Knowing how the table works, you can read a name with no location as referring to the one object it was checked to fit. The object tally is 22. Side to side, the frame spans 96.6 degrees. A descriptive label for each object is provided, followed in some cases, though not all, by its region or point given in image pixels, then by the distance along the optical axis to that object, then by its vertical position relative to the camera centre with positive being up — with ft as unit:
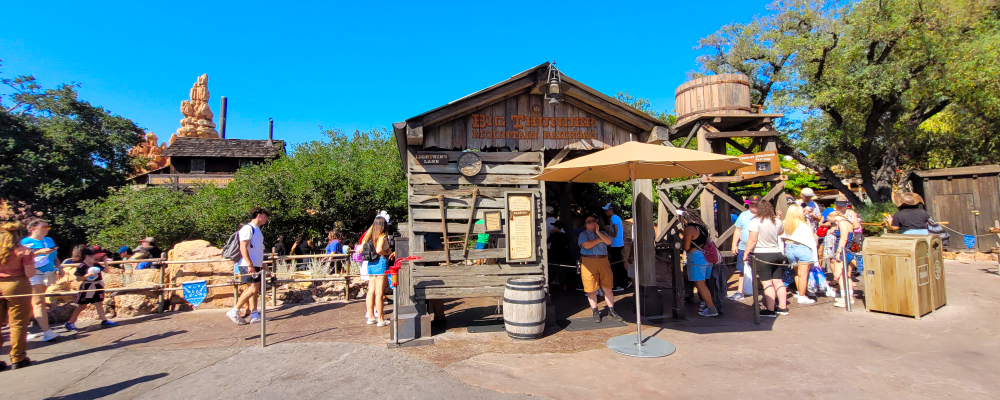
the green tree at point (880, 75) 50.19 +16.03
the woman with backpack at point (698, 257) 21.88 -1.92
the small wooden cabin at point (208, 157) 107.86 +18.18
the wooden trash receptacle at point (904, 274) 20.45 -2.93
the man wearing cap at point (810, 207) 28.61 +0.51
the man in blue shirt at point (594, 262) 20.93 -1.96
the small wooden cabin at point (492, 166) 20.86 +2.79
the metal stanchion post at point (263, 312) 18.22 -3.37
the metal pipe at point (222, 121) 182.70 +45.32
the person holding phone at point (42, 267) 20.33 -1.50
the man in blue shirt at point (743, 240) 23.25 -1.29
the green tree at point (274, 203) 47.75 +3.09
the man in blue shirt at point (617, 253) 29.45 -2.19
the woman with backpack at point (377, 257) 22.12 -1.51
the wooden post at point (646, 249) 22.34 -1.52
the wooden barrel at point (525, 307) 18.85 -3.61
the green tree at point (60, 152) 65.05 +13.16
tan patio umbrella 16.15 +2.08
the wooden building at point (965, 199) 40.45 +1.18
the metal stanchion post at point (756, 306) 20.36 -4.13
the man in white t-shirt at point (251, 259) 22.08 -1.48
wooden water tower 30.04 +6.66
